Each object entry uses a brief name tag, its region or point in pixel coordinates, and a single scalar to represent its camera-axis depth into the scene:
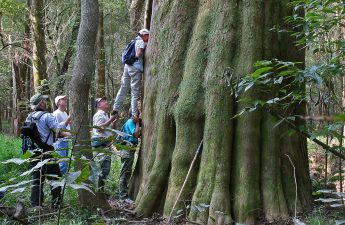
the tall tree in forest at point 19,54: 18.95
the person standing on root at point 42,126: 6.75
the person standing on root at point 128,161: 7.06
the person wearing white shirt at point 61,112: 8.18
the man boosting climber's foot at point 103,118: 7.54
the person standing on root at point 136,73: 6.98
